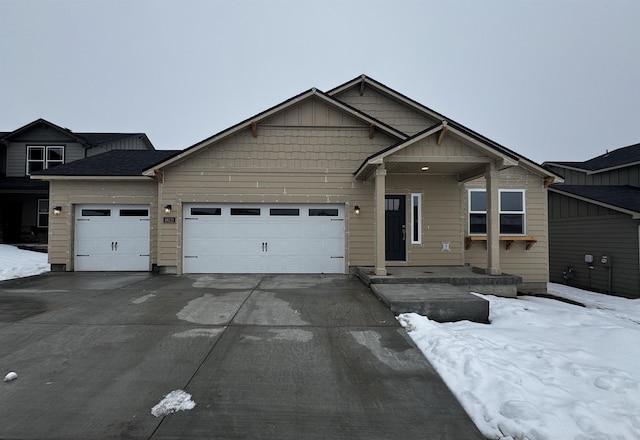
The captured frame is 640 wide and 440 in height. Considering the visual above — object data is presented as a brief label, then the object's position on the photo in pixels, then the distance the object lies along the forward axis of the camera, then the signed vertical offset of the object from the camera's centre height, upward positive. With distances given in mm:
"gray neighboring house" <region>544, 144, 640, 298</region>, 9203 -326
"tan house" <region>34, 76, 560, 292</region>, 8531 +645
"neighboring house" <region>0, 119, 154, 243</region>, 14969 +3247
